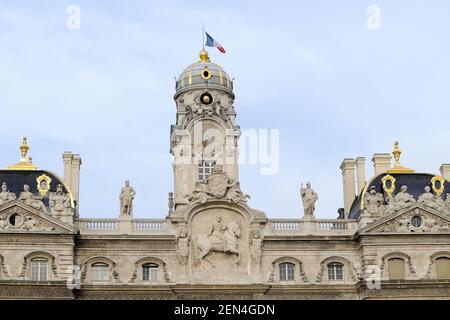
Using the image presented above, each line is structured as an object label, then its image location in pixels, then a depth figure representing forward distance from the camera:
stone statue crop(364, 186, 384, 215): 68.06
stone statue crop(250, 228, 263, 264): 67.31
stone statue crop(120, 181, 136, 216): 68.19
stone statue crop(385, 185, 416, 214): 67.94
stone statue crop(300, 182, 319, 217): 69.19
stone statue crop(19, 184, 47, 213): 66.00
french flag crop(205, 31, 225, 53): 75.31
